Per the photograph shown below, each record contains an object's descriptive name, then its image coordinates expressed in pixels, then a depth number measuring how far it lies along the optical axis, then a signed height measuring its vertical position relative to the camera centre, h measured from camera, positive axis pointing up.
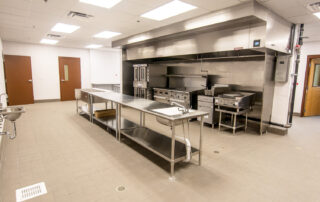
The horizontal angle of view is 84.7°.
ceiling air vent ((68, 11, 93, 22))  3.59 +1.28
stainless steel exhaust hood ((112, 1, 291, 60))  3.04 +0.99
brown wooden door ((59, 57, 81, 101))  8.05 -0.01
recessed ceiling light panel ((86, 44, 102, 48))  7.90 +1.35
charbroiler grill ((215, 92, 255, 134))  3.94 -0.60
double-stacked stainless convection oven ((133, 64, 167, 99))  6.18 -0.03
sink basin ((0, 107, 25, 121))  1.68 -0.39
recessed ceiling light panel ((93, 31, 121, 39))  5.37 +1.32
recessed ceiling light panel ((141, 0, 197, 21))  3.09 +1.28
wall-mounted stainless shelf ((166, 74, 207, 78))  5.34 +0.08
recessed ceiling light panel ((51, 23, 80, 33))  4.61 +1.32
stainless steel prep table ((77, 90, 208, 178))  2.31 -1.02
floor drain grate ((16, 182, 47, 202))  1.86 -1.28
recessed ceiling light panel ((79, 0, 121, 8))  3.02 +1.28
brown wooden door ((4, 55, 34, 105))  6.80 -0.16
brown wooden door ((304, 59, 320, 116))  5.81 -0.35
